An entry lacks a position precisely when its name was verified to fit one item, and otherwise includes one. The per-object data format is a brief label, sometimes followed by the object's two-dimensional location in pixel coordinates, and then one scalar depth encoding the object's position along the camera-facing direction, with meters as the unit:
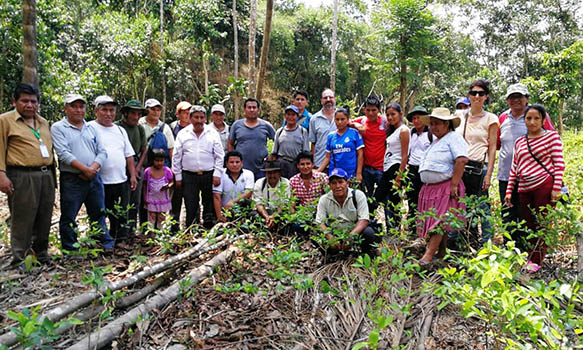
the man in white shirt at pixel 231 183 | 5.27
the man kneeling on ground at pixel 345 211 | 4.20
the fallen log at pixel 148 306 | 2.62
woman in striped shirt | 3.87
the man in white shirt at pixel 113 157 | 4.71
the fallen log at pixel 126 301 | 2.91
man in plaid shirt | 4.95
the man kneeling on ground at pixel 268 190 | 4.86
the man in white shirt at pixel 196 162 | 5.34
